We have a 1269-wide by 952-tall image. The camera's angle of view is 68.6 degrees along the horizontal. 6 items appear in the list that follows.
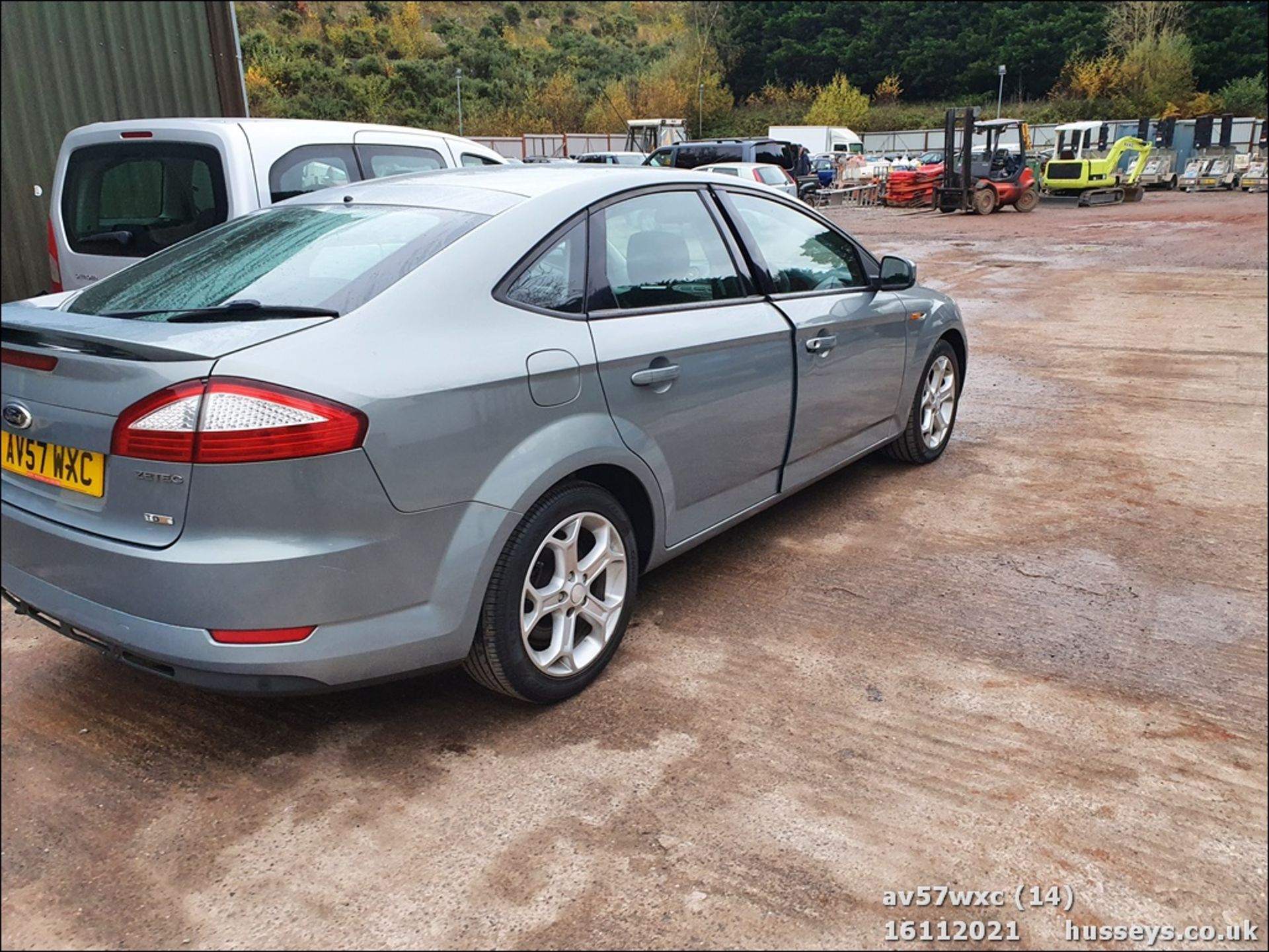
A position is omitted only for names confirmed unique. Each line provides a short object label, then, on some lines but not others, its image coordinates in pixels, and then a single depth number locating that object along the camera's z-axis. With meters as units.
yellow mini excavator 25.62
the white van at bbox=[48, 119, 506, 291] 4.60
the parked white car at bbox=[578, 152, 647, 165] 23.19
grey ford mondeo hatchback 2.03
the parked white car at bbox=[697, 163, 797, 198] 18.05
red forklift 24.19
